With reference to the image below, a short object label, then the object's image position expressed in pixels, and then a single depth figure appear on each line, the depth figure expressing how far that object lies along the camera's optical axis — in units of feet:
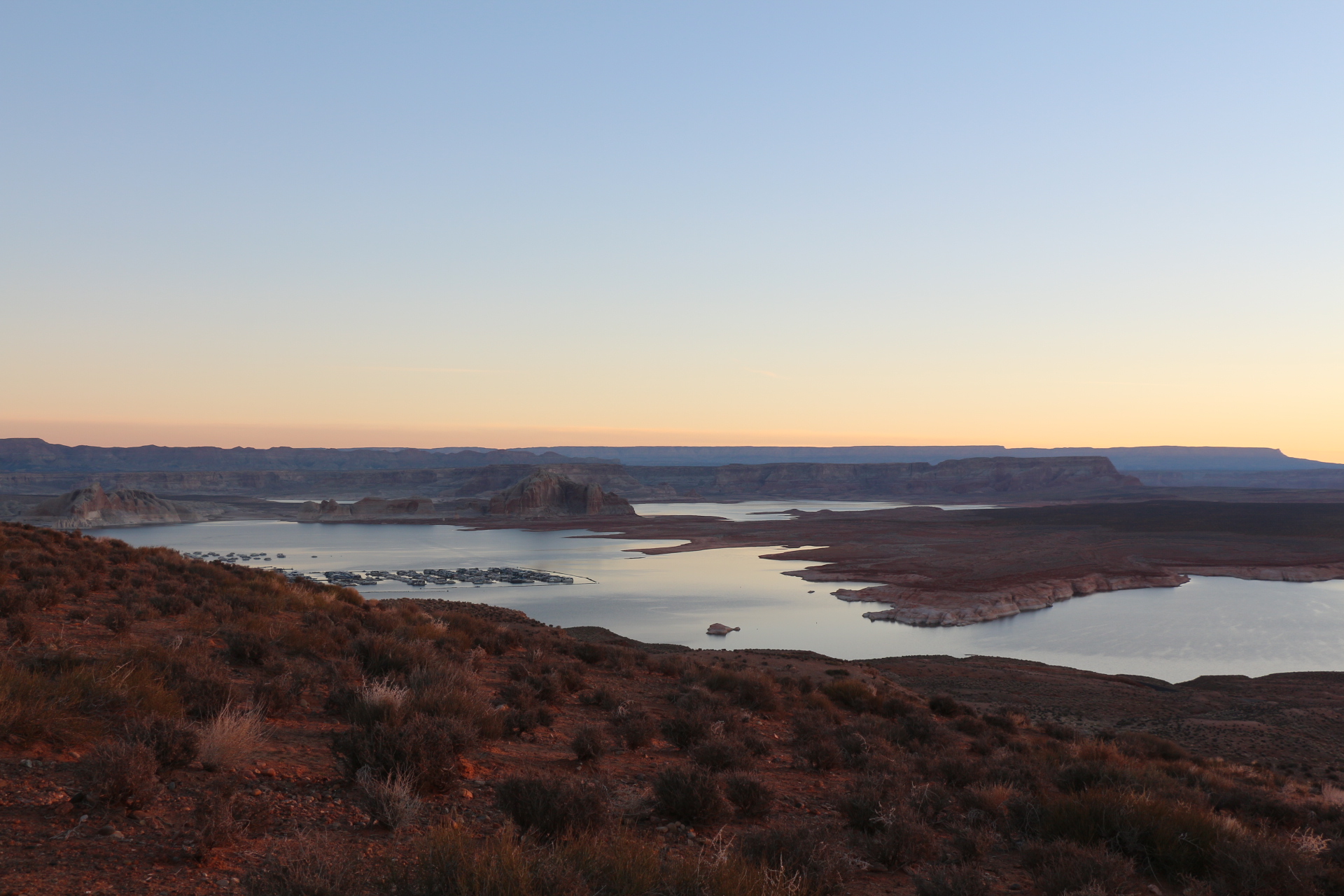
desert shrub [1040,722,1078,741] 42.60
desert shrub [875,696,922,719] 43.55
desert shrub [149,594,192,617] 39.11
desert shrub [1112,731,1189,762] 39.91
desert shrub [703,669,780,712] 38.86
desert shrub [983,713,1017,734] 42.98
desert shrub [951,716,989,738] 40.32
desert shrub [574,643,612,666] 46.65
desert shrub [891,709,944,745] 34.91
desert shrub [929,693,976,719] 45.73
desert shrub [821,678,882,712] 44.16
